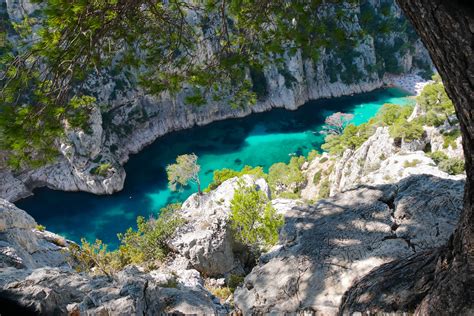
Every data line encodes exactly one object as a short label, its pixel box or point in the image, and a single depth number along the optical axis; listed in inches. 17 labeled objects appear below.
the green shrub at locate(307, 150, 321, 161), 1111.1
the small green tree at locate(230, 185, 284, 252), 430.3
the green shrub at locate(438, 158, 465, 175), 478.7
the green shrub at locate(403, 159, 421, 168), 520.4
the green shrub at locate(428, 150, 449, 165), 552.8
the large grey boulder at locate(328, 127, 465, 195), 516.1
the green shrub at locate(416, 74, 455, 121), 688.4
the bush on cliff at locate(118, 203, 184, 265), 477.7
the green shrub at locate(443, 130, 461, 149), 582.3
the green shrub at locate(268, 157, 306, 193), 979.3
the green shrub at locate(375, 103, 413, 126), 919.7
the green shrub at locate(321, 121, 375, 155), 1026.7
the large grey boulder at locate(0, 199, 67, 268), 226.4
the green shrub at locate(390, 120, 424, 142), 683.4
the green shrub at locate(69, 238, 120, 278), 354.0
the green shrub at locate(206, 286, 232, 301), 355.9
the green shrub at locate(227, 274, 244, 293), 372.9
